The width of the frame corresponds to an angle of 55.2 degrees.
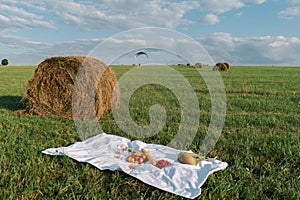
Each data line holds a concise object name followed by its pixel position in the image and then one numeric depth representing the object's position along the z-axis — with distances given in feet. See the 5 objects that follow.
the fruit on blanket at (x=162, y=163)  11.44
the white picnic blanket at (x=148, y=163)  9.91
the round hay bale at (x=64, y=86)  21.58
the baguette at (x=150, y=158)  11.76
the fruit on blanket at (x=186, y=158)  11.46
